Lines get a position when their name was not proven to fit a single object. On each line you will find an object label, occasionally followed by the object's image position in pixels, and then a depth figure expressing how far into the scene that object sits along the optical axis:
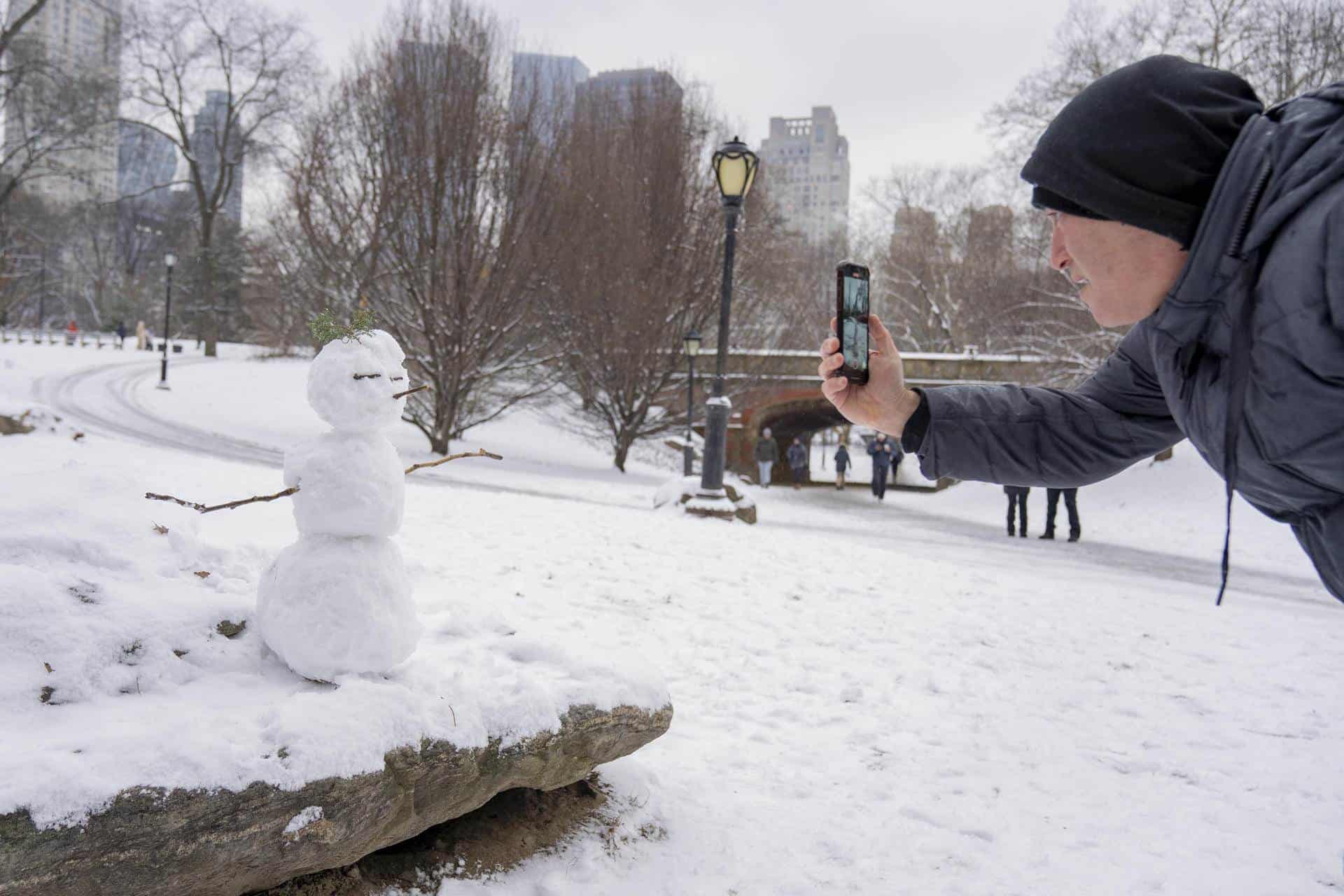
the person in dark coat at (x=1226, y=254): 1.09
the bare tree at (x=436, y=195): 16.52
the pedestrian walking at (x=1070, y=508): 14.44
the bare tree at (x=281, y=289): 20.02
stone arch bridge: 22.58
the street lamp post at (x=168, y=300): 24.47
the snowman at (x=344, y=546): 2.66
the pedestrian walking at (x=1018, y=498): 15.02
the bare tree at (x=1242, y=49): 18.91
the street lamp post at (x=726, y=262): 10.66
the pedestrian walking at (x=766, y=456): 22.78
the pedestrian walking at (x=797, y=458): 27.00
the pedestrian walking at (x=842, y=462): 25.62
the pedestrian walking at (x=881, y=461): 21.69
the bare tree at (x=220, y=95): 32.66
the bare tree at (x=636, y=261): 20.39
